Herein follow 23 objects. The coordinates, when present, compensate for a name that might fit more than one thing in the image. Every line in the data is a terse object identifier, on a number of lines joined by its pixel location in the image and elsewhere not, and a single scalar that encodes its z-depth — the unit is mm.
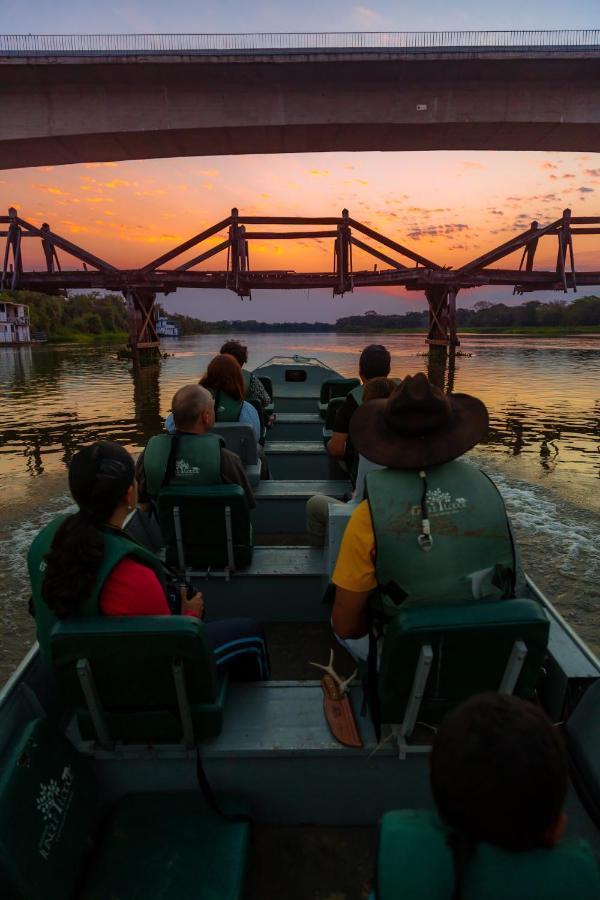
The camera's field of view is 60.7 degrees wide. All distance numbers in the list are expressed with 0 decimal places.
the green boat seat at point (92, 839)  1728
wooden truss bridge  39125
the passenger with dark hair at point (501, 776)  979
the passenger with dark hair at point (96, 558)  1902
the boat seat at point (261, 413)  7408
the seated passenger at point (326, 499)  3918
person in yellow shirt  2035
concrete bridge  25500
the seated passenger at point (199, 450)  3557
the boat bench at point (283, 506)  5691
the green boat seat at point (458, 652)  1869
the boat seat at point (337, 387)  8453
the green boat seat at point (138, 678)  1893
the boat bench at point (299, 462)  7621
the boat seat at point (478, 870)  1032
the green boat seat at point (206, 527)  3529
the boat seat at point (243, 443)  5551
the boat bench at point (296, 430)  9796
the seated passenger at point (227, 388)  5391
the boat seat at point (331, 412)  6898
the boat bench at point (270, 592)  3951
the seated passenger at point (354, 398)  4855
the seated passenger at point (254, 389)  7838
